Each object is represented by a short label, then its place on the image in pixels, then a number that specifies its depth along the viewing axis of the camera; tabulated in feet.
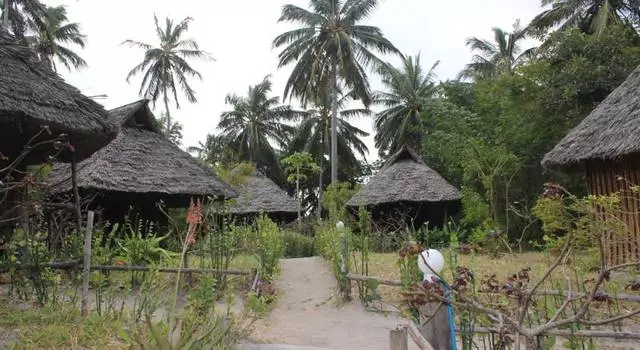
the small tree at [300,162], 71.25
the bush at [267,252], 24.12
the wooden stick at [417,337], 7.88
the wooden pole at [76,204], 17.01
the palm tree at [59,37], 67.26
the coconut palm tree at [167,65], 79.41
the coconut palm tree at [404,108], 82.58
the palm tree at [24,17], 63.72
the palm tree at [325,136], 86.53
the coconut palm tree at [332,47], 65.87
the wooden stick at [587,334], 9.26
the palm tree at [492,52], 78.69
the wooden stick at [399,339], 7.77
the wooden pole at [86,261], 14.69
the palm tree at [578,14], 52.43
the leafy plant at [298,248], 47.91
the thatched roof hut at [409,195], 54.03
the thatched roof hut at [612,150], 24.07
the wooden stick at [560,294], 12.95
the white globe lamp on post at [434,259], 10.41
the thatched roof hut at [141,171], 32.45
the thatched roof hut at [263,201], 63.43
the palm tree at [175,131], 95.24
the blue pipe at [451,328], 9.55
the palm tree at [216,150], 92.08
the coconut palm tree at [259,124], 92.94
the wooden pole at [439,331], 9.54
